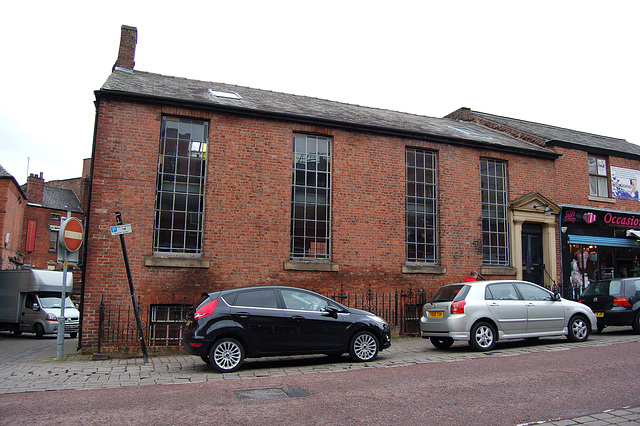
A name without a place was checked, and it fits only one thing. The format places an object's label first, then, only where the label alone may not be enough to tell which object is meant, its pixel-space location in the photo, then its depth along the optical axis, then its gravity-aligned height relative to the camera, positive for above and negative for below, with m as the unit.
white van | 19.02 -1.30
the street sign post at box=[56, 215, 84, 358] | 10.03 +0.58
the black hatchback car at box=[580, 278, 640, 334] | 12.42 -0.60
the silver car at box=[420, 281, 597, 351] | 10.10 -0.79
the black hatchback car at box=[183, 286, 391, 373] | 8.36 -0.93
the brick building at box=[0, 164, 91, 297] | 31.55 +4.08
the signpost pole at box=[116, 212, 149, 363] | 9.78 -0.43
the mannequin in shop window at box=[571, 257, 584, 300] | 17.10 +0.12
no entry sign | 9.99 +0.74
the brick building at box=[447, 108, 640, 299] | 17.14 +2.55
